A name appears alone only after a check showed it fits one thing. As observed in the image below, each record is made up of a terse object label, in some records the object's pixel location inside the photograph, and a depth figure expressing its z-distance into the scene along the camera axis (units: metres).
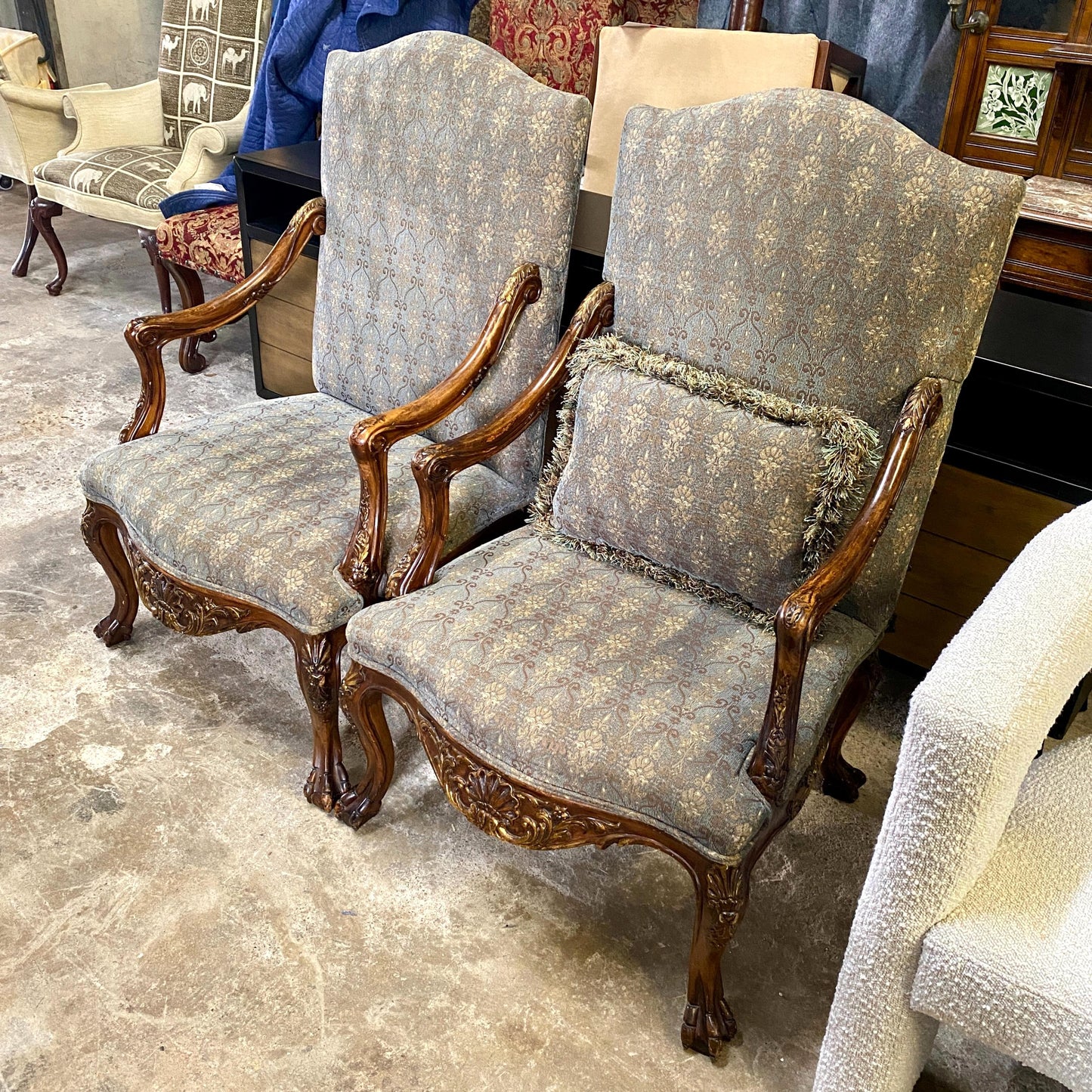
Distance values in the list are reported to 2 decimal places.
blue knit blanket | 2.76
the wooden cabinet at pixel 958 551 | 1.75
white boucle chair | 1.00
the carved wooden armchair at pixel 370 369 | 1.64
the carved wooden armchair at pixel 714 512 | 1.29
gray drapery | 2.29
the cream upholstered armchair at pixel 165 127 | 3.24
